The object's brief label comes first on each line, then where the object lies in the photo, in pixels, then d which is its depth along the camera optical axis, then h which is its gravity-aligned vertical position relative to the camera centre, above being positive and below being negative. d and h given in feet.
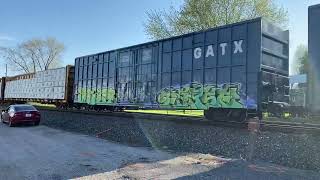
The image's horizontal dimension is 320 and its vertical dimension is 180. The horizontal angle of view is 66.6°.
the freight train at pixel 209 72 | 29.28 +3.94
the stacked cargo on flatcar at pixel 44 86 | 64.40 +3.78
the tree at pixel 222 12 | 69.67 +25.50
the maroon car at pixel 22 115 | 46.22 -3.42
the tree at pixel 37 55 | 195.51 +34.17
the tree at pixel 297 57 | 137.47 +26.13
